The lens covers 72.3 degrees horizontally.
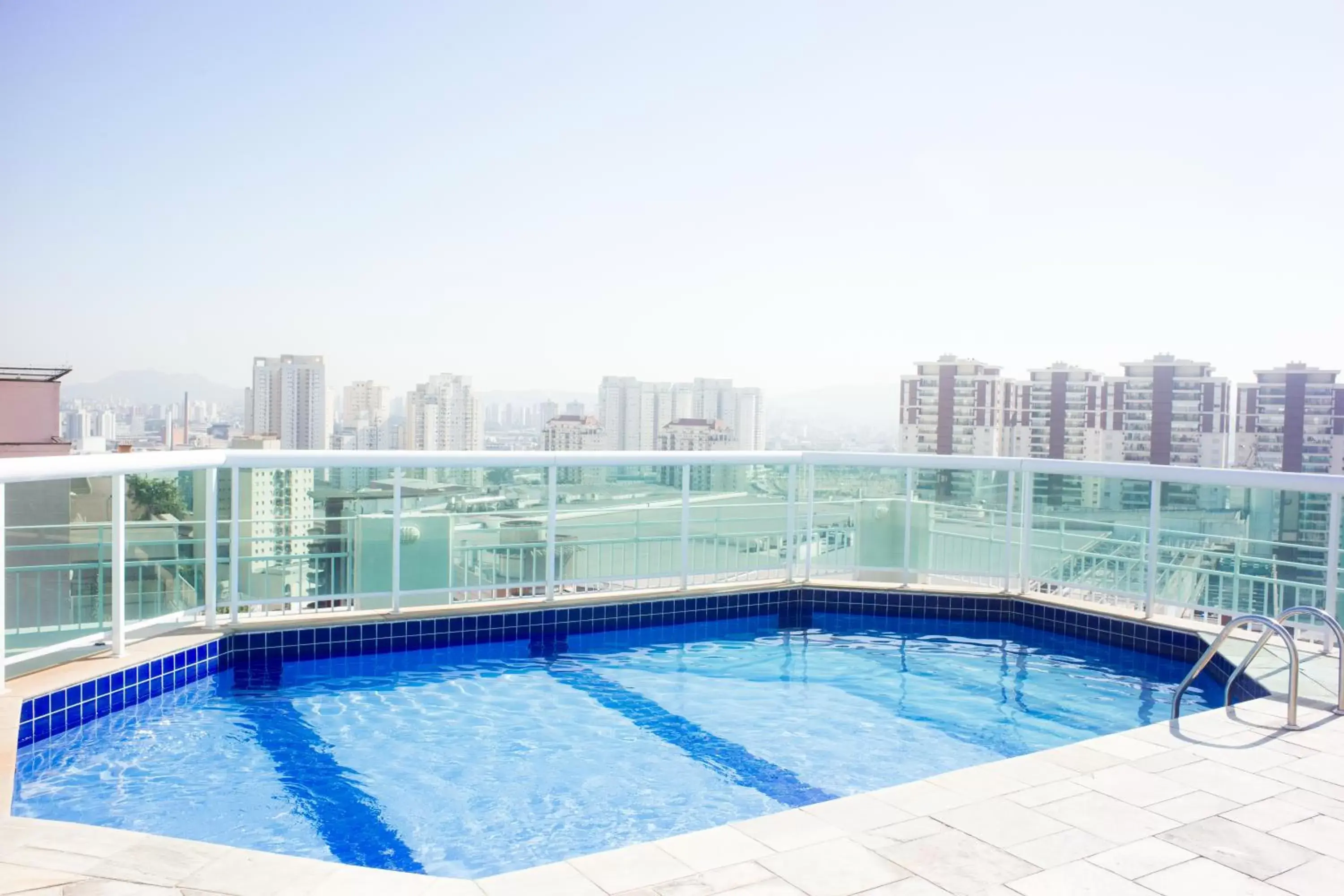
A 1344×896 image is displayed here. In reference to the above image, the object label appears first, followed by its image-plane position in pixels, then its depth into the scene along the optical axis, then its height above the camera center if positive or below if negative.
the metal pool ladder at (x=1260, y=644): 4.12 -1.04
